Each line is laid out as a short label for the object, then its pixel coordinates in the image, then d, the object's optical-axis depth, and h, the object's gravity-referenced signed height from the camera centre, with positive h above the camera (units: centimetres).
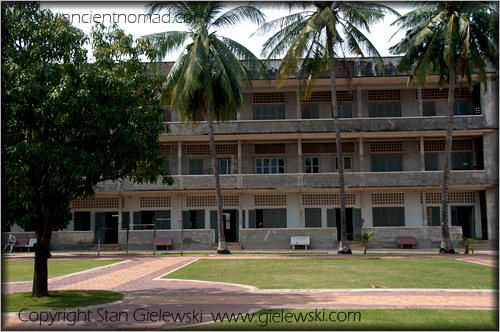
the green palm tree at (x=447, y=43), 2172 +795
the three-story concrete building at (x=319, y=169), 3009 +260
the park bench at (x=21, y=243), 2861 -209
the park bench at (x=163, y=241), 2818 -203
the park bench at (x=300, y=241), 2772 -207
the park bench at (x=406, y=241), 2758 -212
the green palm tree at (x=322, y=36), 2236 +867
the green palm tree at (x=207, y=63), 2259 +731
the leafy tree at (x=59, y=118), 986 +206
